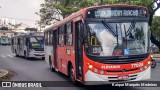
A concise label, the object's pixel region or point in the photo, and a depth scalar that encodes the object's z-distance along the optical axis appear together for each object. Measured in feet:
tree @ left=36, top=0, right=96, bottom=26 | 150.61
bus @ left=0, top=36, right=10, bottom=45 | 350.93
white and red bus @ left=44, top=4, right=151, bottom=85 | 35.22
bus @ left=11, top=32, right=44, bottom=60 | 102.12
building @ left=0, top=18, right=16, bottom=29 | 537.40
